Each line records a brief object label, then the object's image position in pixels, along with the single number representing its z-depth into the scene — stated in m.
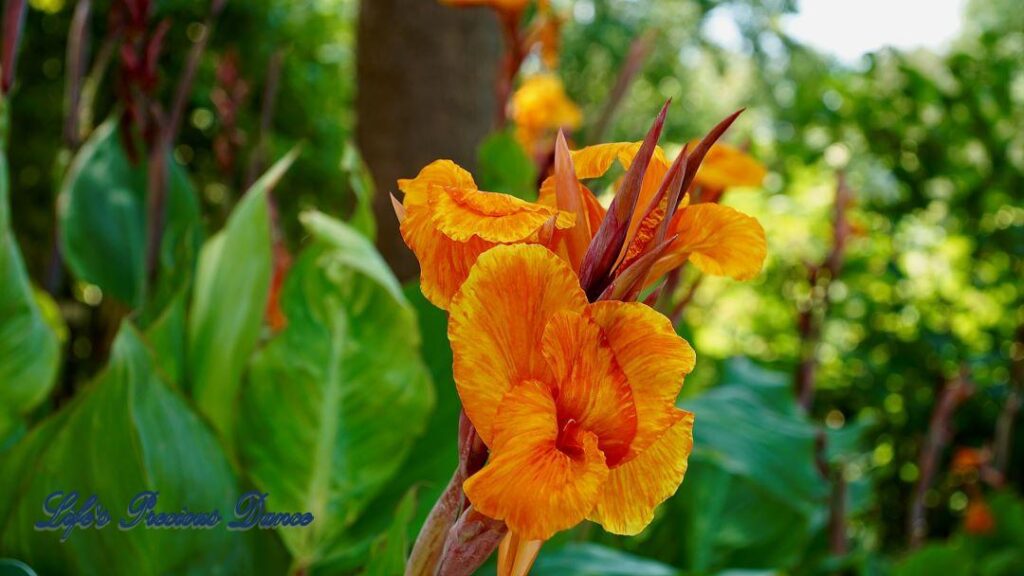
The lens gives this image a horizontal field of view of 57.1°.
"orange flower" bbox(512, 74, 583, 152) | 1.67
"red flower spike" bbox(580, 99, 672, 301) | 0.32
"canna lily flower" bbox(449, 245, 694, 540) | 0.31
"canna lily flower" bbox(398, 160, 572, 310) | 0.34
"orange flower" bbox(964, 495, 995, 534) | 1.79
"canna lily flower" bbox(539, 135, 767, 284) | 0.37
